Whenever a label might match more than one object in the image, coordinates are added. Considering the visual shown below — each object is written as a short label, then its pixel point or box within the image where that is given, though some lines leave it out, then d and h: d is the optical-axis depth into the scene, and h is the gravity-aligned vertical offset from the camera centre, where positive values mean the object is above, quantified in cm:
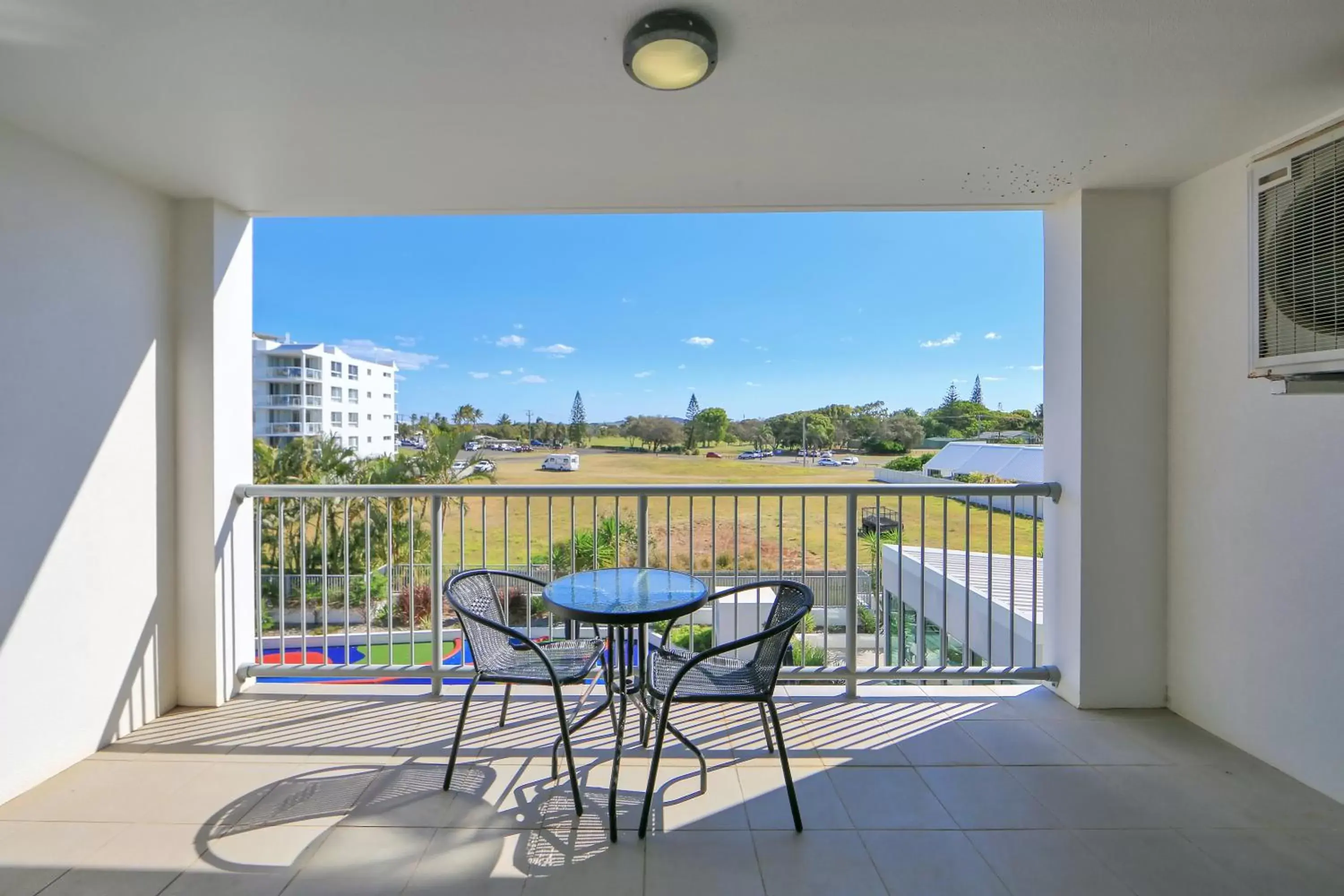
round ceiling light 157 +112
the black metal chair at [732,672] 192 -85
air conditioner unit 186 +63
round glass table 204 -58
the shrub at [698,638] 524 -193
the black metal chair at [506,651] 207 -84
